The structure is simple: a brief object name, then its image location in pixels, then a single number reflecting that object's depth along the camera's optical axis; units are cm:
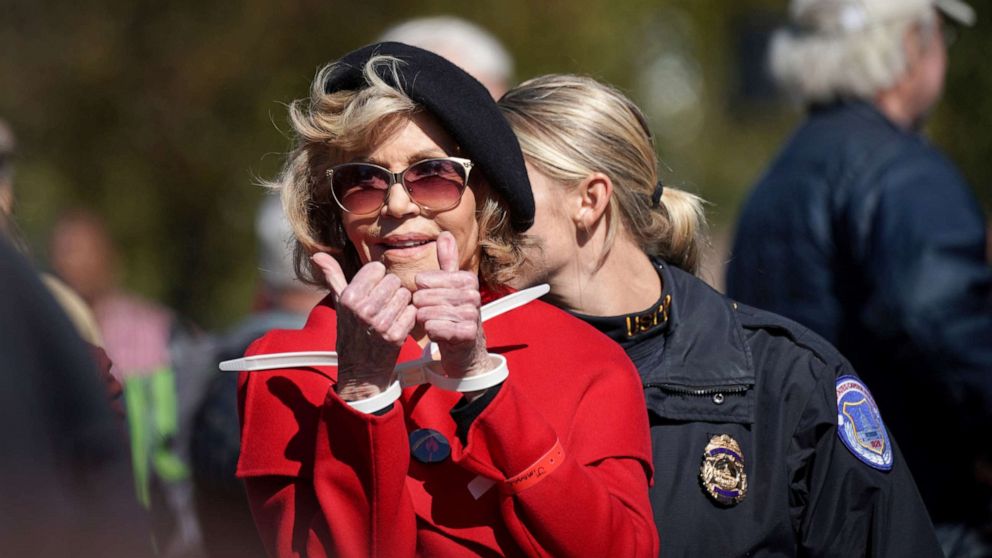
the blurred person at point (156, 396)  936
